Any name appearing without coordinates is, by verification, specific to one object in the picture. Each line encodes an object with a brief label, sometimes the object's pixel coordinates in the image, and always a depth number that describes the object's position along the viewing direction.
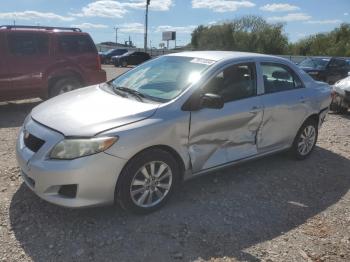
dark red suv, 8.28
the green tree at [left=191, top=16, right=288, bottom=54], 62.28
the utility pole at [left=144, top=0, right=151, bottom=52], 37.56
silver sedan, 3.50
